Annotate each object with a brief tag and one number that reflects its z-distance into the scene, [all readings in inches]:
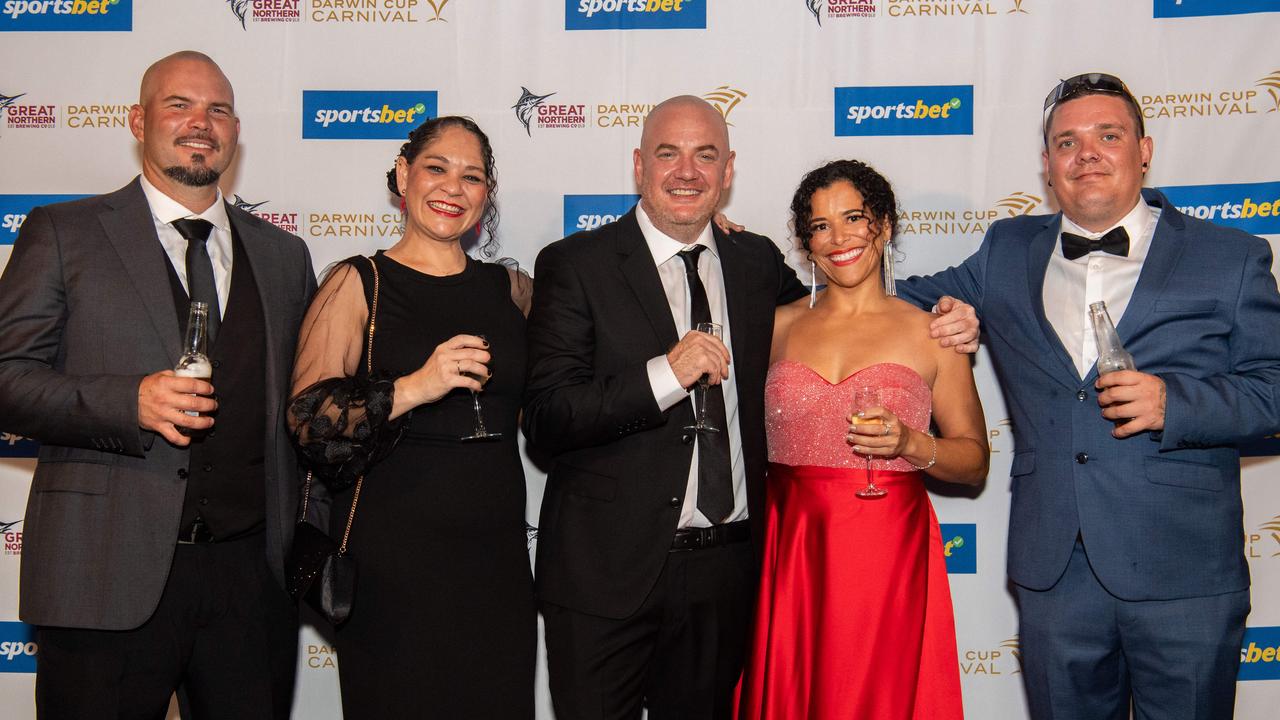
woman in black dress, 99.3
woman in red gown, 106.8
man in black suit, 102.0
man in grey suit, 93.6
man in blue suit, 101.8
